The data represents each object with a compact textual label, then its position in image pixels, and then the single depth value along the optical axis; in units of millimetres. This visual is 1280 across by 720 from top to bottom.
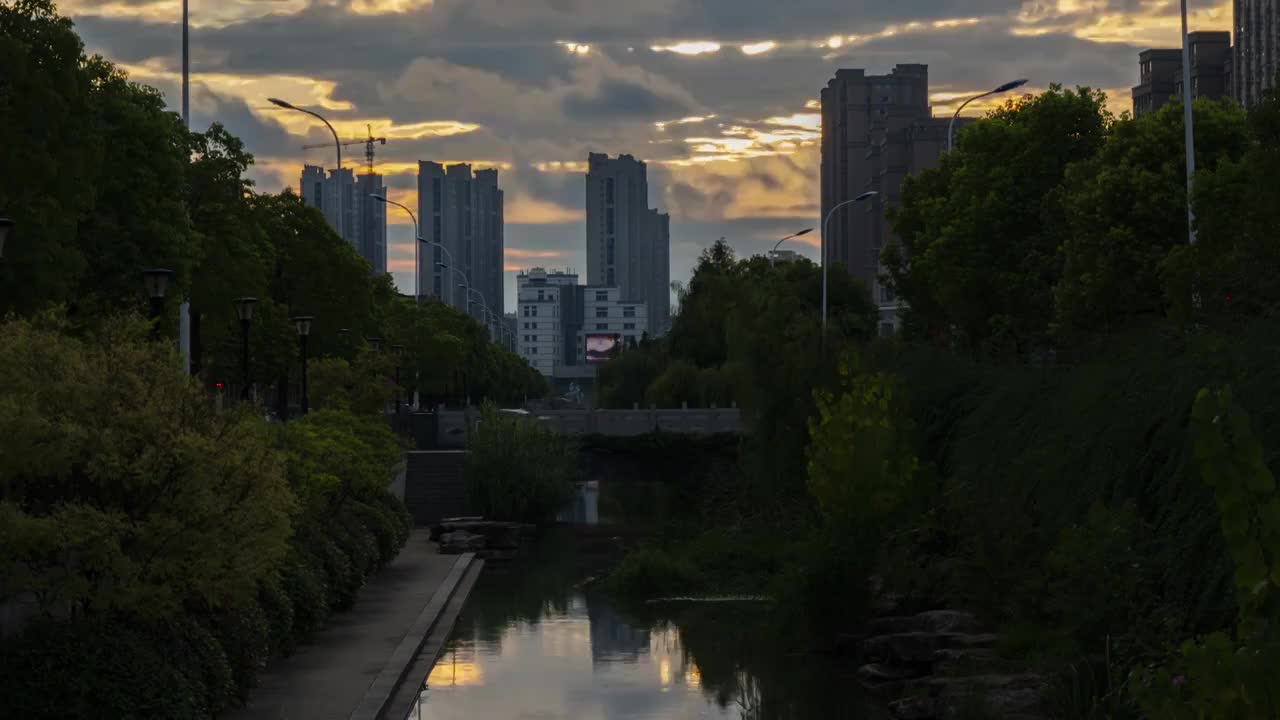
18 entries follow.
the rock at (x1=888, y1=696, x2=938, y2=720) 21500
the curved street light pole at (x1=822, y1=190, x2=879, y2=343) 73062
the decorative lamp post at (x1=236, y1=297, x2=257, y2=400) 40719
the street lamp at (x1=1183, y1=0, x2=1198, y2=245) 39844
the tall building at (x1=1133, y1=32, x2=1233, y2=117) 154500
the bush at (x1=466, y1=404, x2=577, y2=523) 53969
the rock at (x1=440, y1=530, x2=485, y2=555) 45469
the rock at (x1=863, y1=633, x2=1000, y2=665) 23531
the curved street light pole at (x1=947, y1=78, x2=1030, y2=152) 59097
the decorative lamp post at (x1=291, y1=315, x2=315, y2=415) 44250
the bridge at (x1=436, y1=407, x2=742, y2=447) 78062
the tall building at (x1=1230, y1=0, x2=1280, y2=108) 137888
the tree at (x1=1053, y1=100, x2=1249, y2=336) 45312
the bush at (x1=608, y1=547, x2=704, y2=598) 37406
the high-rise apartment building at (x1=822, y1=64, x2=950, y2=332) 139125
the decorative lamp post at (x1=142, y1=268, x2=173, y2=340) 28328
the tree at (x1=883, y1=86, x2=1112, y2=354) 54469
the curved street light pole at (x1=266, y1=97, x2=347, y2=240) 65062
